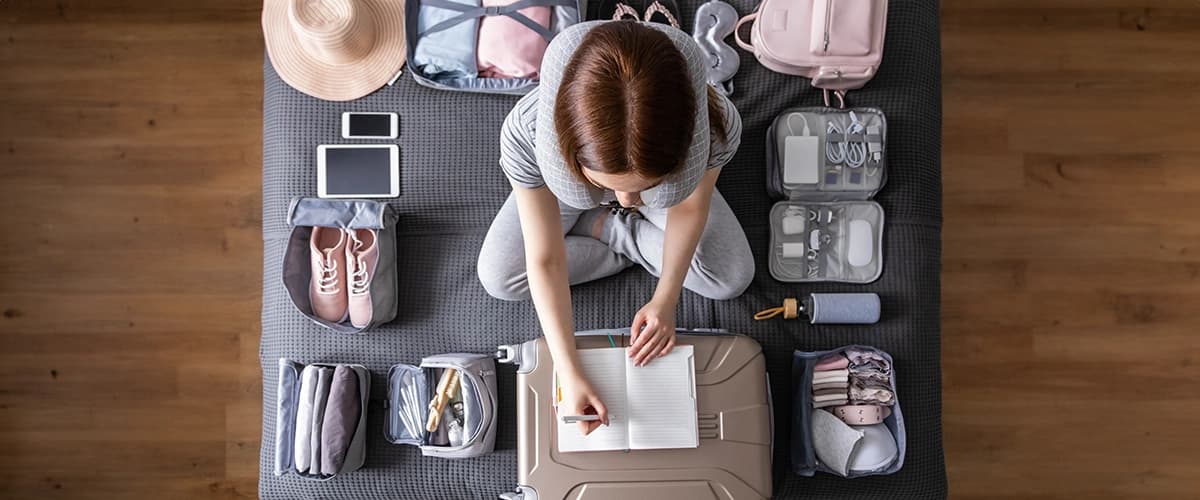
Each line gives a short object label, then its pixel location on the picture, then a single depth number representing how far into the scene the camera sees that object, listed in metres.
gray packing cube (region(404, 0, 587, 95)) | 1.46
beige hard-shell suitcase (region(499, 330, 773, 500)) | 1.31
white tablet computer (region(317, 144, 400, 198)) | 1.49
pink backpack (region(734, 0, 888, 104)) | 1.41
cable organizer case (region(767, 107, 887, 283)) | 1.45
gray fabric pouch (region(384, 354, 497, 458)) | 1.40
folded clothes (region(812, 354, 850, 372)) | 1.42
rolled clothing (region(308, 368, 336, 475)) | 1.39
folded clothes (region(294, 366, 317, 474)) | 1.40
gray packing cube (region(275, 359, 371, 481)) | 1.43
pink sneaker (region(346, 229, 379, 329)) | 1.43
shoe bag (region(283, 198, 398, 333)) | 1.43
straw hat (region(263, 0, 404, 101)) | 1.46
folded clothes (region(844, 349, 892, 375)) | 1.42
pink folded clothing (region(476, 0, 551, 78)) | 1.45
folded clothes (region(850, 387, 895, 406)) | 1.40
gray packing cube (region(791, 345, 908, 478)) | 1.40
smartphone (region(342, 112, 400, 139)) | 1.49
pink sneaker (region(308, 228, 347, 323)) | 1.45
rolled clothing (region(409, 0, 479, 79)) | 1.47
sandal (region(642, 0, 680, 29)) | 1.48
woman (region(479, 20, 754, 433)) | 0.79
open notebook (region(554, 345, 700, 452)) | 1.29
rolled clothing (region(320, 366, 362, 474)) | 1.38
